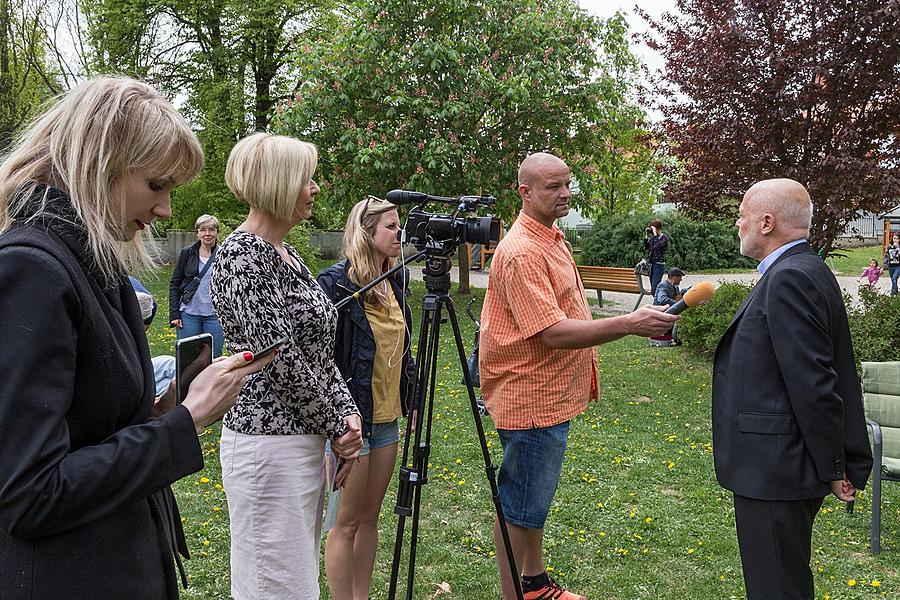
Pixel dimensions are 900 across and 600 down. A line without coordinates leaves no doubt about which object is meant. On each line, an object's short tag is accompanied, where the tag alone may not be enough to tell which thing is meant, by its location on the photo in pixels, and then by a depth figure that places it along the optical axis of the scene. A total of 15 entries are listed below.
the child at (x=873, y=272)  17.64
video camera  3.28
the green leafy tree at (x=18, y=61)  18.97
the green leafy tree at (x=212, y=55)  22.28
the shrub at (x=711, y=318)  9.99
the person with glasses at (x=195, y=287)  7.70
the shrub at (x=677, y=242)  26.70
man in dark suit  3.06
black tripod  3.32
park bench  15.41
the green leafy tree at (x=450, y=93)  14.08
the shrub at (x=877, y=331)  8.10
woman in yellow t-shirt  3.53
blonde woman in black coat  1.34
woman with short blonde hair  2.51
